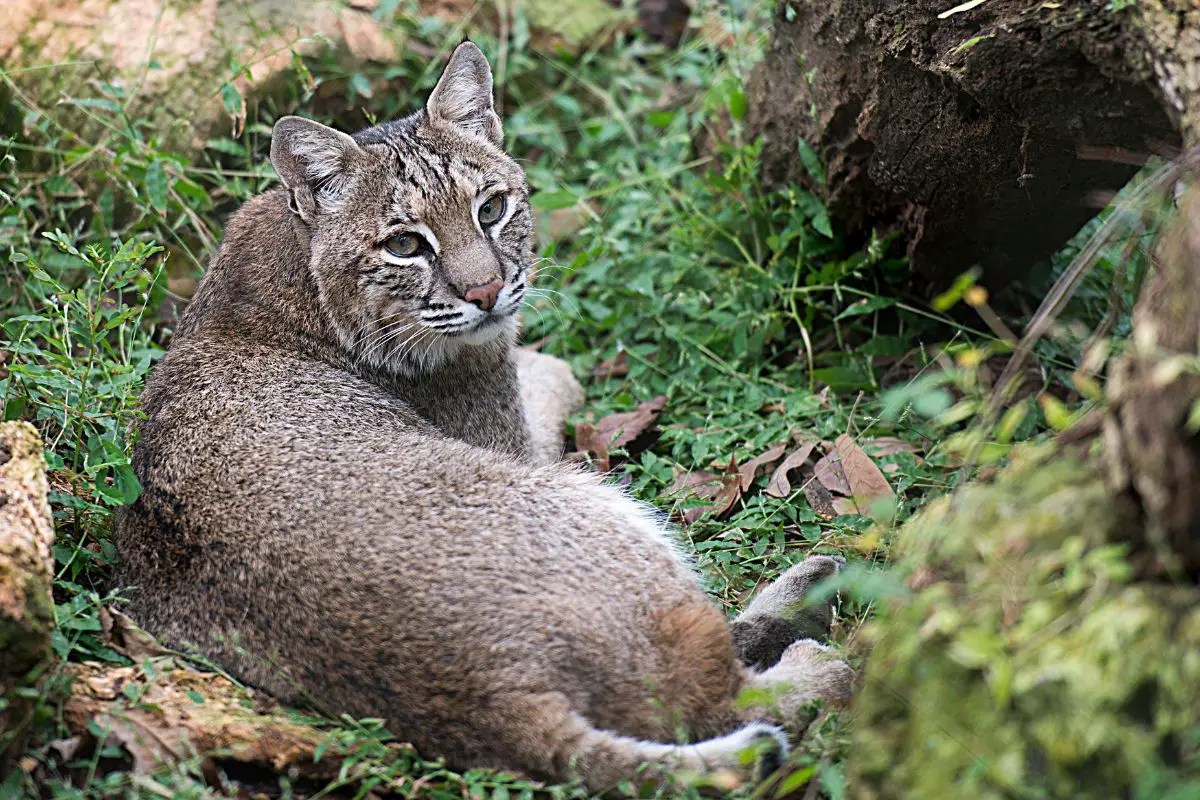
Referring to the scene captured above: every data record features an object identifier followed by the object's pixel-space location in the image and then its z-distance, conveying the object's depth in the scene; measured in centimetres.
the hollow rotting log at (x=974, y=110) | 920
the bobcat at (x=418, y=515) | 808
